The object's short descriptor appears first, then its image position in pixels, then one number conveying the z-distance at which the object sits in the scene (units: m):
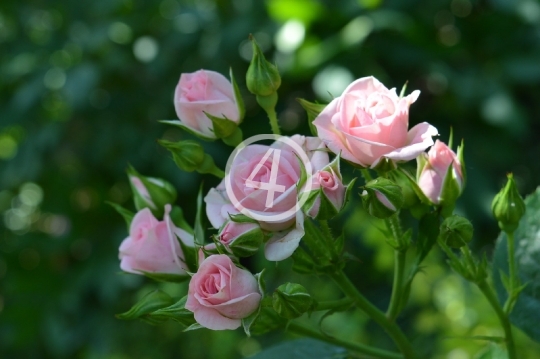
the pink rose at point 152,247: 0.63
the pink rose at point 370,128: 0.60
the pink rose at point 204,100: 0.64
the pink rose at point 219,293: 0.59
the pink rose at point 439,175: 0.62
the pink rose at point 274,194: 0.59
